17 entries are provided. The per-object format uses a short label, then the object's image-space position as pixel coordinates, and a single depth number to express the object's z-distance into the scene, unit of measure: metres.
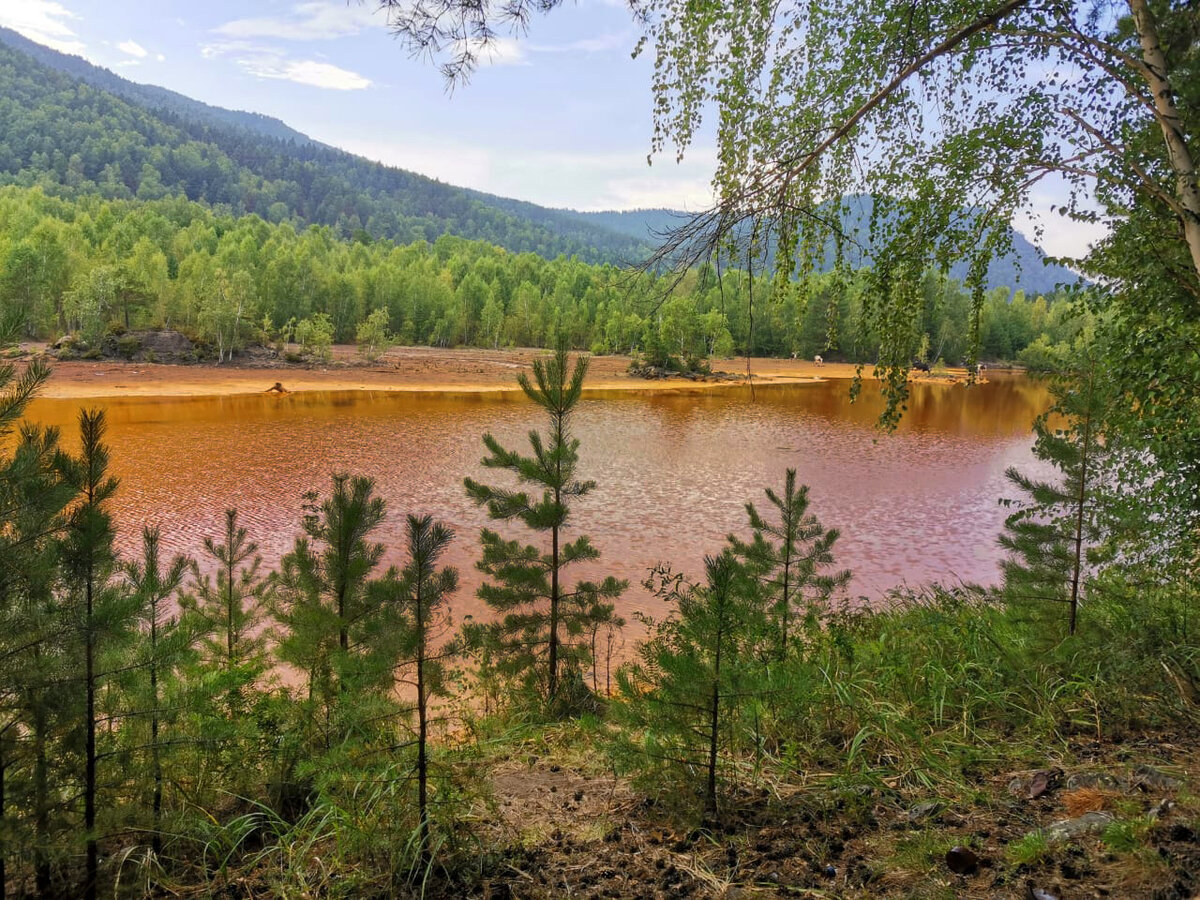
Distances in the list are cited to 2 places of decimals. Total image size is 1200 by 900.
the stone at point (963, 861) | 2.33
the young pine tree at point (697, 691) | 2.87
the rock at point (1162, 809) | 2.42
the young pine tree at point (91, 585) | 2.61
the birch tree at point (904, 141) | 3.42
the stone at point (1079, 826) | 2.41
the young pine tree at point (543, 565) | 6.10
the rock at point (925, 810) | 2.75
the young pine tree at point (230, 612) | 5.39
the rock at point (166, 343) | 48.91
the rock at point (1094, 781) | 2.75
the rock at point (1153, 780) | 2.67
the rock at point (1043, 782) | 2.86
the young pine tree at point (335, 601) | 4.27
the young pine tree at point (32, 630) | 2.40
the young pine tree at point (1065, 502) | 5.00
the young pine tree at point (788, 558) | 5.74
